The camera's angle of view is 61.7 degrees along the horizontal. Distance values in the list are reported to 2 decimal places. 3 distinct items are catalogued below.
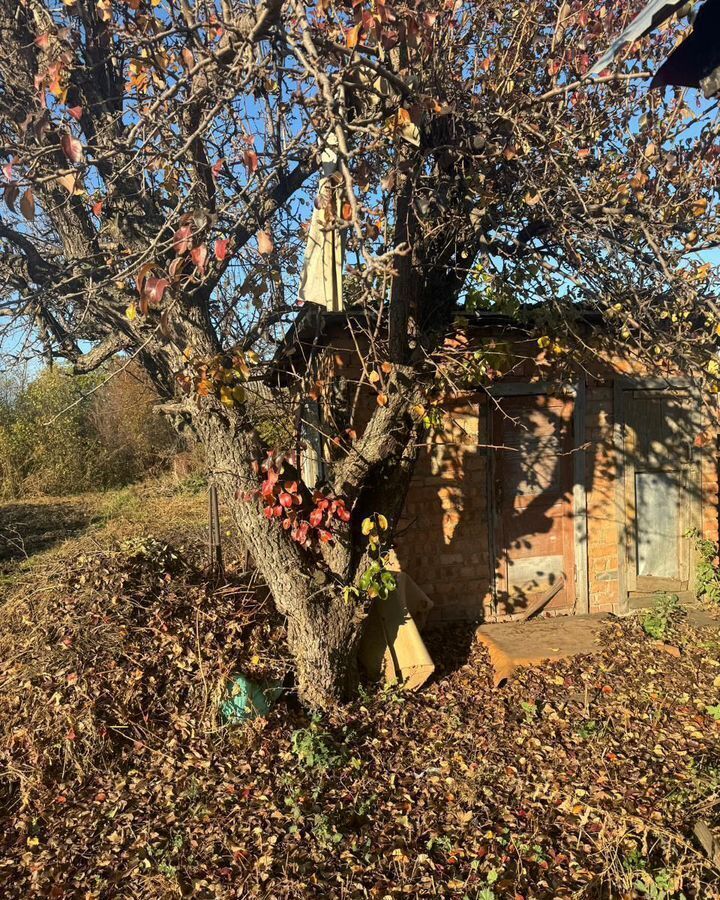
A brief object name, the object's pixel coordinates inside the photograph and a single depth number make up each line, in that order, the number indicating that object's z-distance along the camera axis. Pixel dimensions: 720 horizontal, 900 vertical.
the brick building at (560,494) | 5.89
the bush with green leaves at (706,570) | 6.34
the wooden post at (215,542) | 4.95
